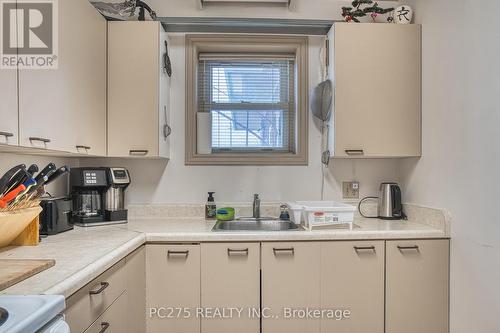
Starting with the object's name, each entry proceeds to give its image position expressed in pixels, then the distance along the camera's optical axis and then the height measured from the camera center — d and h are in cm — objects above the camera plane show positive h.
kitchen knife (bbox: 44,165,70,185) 142 -5
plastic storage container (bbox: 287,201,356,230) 183 -31
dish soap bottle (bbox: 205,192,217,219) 224 -33
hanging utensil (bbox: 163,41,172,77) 214 +69
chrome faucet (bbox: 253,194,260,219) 221 -31
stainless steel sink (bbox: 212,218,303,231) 215 -43
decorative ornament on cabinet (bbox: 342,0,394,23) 214 +105
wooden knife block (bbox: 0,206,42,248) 125 -28
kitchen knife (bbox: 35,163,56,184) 136 -5
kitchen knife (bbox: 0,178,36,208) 122 -13
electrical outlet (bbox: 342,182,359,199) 237 -20
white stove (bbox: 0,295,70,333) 69 -35
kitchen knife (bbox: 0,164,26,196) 122 -6
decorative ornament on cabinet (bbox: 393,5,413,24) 212 +101
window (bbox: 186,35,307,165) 235 +48
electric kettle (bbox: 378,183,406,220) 221 -28
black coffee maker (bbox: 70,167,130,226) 192 -21
